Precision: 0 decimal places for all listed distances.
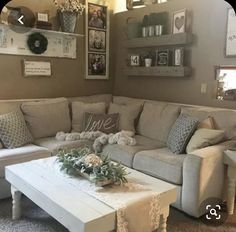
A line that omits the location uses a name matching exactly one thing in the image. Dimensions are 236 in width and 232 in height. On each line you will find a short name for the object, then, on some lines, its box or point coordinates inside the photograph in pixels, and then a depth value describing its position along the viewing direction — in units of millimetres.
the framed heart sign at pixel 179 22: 3346
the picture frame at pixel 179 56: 3355
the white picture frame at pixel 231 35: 2945
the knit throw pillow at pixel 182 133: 2658
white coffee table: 1494
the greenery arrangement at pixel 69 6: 3578
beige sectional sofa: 2271
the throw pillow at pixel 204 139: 2508
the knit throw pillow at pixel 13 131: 2785
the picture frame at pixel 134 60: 3871
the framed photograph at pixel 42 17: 3459
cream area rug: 2139
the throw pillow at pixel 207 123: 2732
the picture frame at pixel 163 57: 3518
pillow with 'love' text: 3314
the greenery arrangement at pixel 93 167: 1848
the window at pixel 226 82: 3016
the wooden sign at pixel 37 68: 3502
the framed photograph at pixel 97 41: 4023
